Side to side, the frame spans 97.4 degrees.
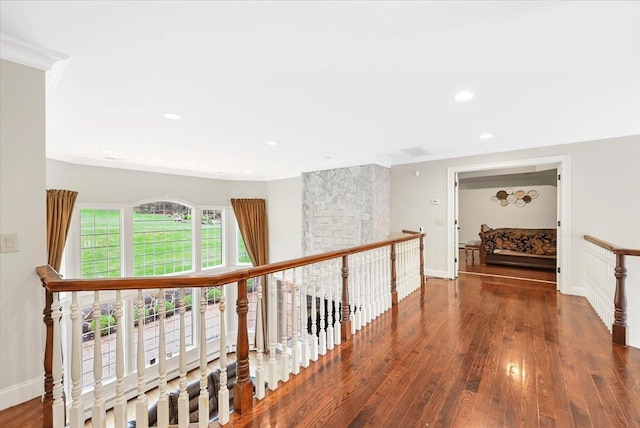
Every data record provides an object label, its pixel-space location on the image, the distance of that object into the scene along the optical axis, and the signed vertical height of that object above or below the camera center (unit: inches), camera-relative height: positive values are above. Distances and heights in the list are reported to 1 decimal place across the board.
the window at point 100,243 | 195.2 -20.7
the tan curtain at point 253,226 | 285.0 -13.0
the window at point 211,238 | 270.7 -24.3
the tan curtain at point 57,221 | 169.3 -4.0
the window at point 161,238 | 227.1 -21.2
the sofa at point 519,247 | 232.7 -32.2
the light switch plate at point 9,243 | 65.4 -6.7
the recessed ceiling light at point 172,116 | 118.4 +42.0
